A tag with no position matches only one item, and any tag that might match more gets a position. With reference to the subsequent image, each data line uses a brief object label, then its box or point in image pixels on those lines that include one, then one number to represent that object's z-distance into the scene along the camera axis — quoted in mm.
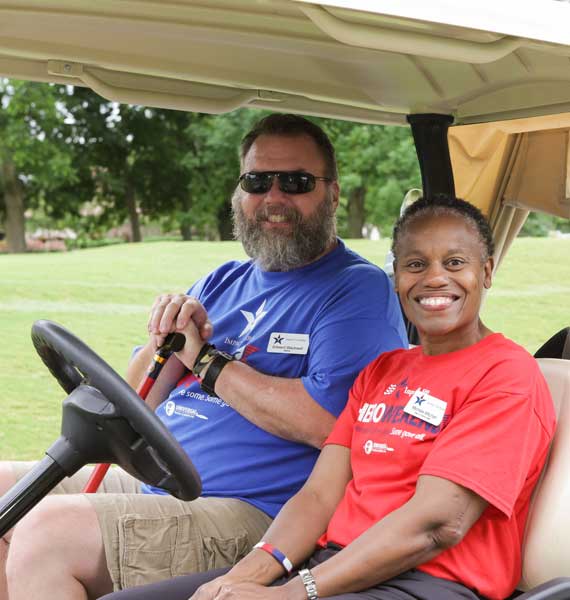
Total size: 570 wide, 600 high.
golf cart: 1590
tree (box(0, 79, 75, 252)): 17094
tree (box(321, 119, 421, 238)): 16344
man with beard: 2211
